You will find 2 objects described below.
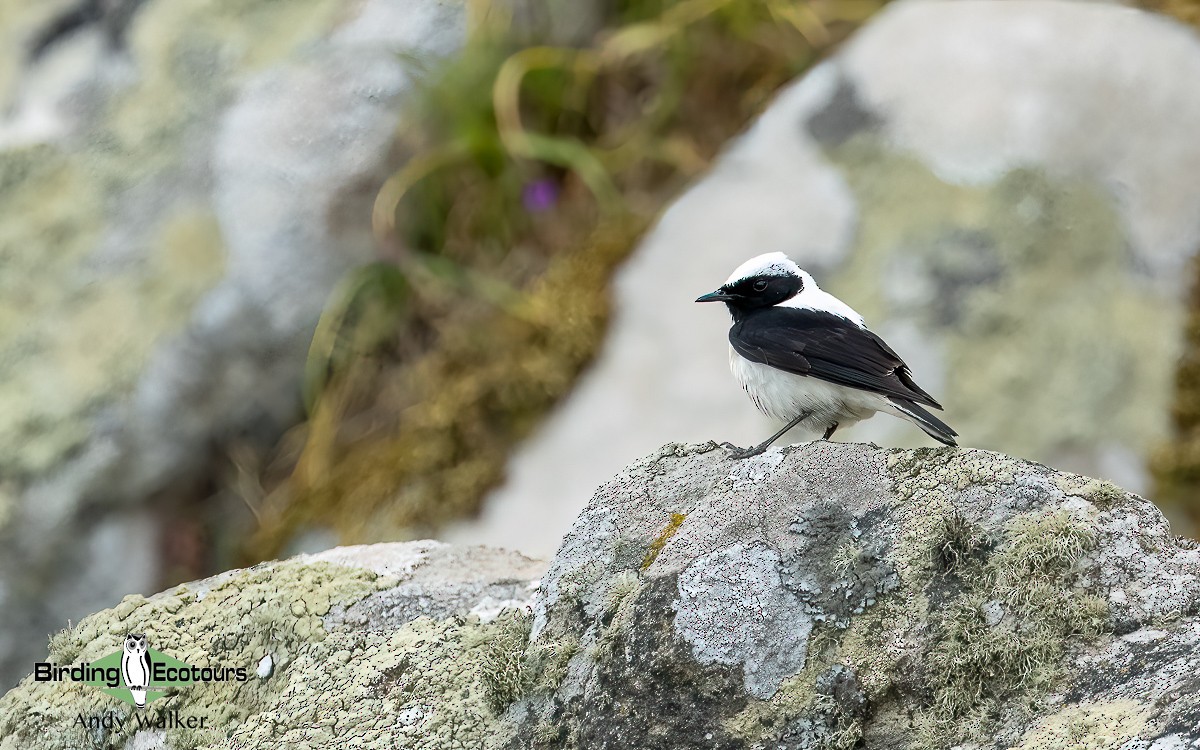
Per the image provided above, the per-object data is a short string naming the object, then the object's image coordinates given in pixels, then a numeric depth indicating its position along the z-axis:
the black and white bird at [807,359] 8.58
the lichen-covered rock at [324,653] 7.36
